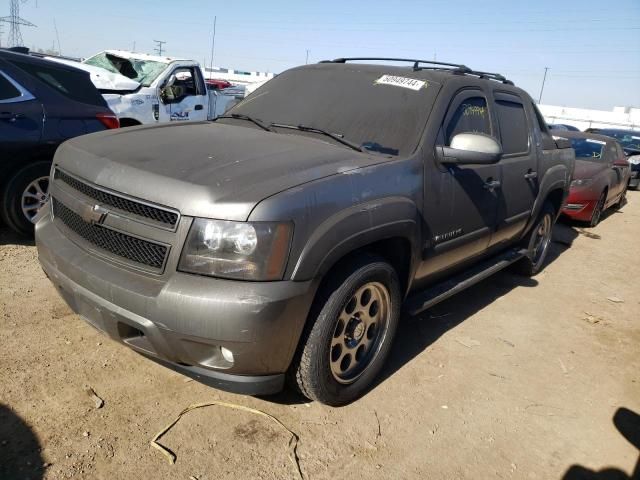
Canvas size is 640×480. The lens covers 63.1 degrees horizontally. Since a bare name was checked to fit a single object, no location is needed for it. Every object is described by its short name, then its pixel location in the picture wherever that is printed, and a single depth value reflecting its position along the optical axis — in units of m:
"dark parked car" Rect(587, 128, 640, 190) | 13.04
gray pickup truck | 2.25
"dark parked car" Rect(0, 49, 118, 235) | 4.54
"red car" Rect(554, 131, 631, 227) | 8.31
